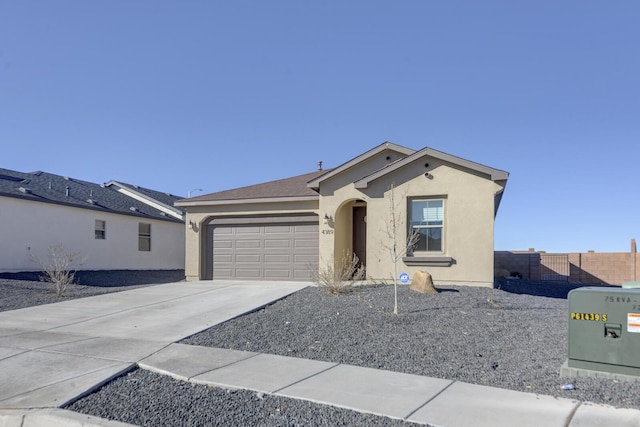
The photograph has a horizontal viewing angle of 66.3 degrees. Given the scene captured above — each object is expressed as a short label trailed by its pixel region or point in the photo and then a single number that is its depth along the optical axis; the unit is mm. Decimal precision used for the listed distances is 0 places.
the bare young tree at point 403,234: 14070
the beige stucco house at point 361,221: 13719
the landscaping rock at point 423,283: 11961
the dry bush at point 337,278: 12430
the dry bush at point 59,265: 13992
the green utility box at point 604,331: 5742
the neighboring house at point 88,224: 18500
